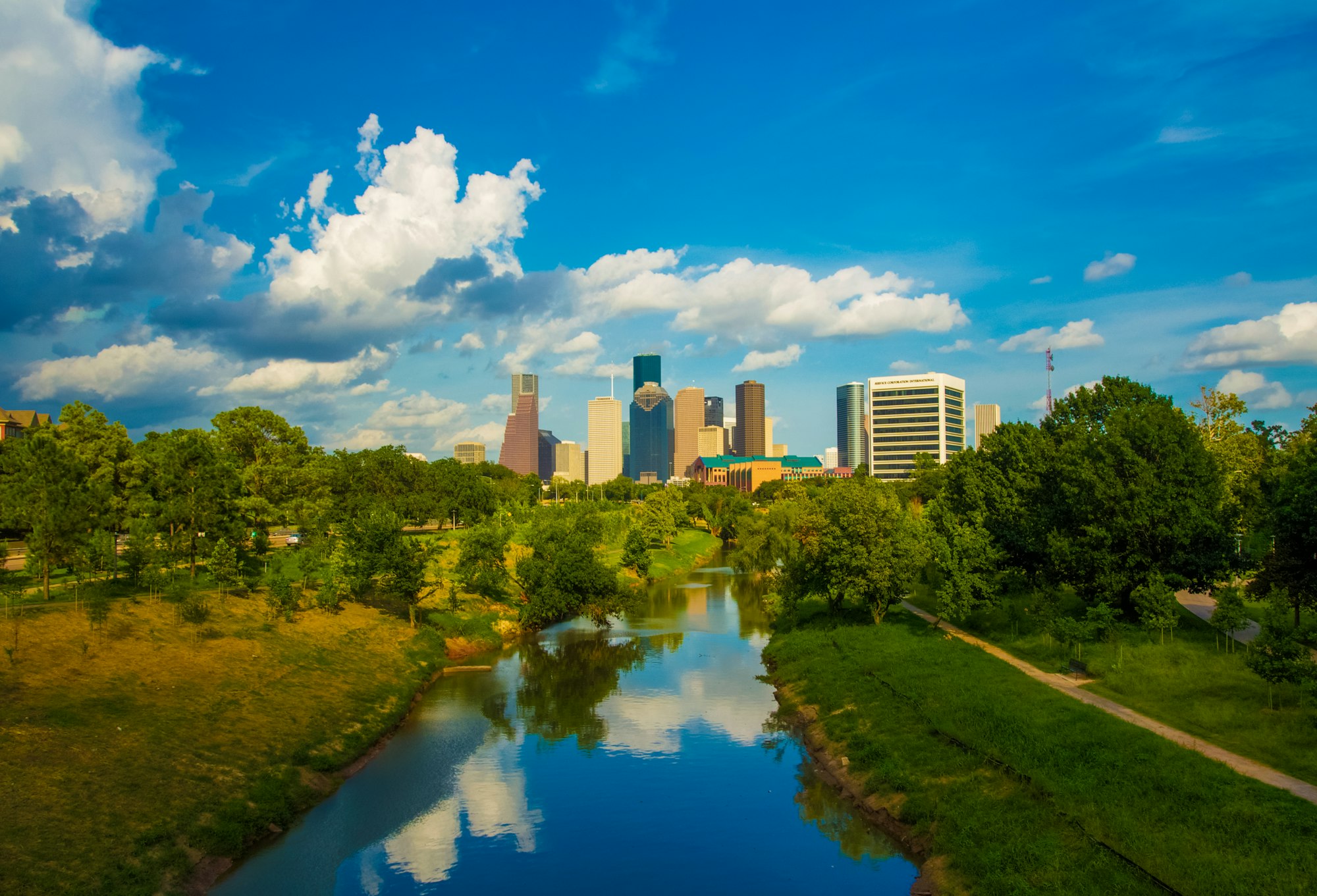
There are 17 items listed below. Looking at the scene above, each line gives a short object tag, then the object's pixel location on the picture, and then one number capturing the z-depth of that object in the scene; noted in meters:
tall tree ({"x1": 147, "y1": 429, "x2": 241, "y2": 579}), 60.28
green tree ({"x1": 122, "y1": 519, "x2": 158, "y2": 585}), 52.94
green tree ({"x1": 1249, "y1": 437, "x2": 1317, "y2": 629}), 38.06
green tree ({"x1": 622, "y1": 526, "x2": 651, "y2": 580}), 100.69
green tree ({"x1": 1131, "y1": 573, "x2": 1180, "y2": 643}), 44.88
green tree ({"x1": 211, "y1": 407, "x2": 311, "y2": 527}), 74.31
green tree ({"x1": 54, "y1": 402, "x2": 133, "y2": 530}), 68.31
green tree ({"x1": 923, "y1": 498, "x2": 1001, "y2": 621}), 56.78
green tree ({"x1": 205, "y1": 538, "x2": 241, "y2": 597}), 54.78
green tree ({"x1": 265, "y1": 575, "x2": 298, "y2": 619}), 55.66
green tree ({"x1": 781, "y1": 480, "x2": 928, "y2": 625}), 60.31
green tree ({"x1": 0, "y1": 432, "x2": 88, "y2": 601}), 48.88
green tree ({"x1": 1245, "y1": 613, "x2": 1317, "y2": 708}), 31.61
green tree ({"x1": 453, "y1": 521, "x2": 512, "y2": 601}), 72.06
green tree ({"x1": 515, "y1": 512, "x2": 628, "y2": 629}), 69.31
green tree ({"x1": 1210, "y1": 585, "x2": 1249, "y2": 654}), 40.03
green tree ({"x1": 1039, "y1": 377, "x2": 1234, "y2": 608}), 49.03
